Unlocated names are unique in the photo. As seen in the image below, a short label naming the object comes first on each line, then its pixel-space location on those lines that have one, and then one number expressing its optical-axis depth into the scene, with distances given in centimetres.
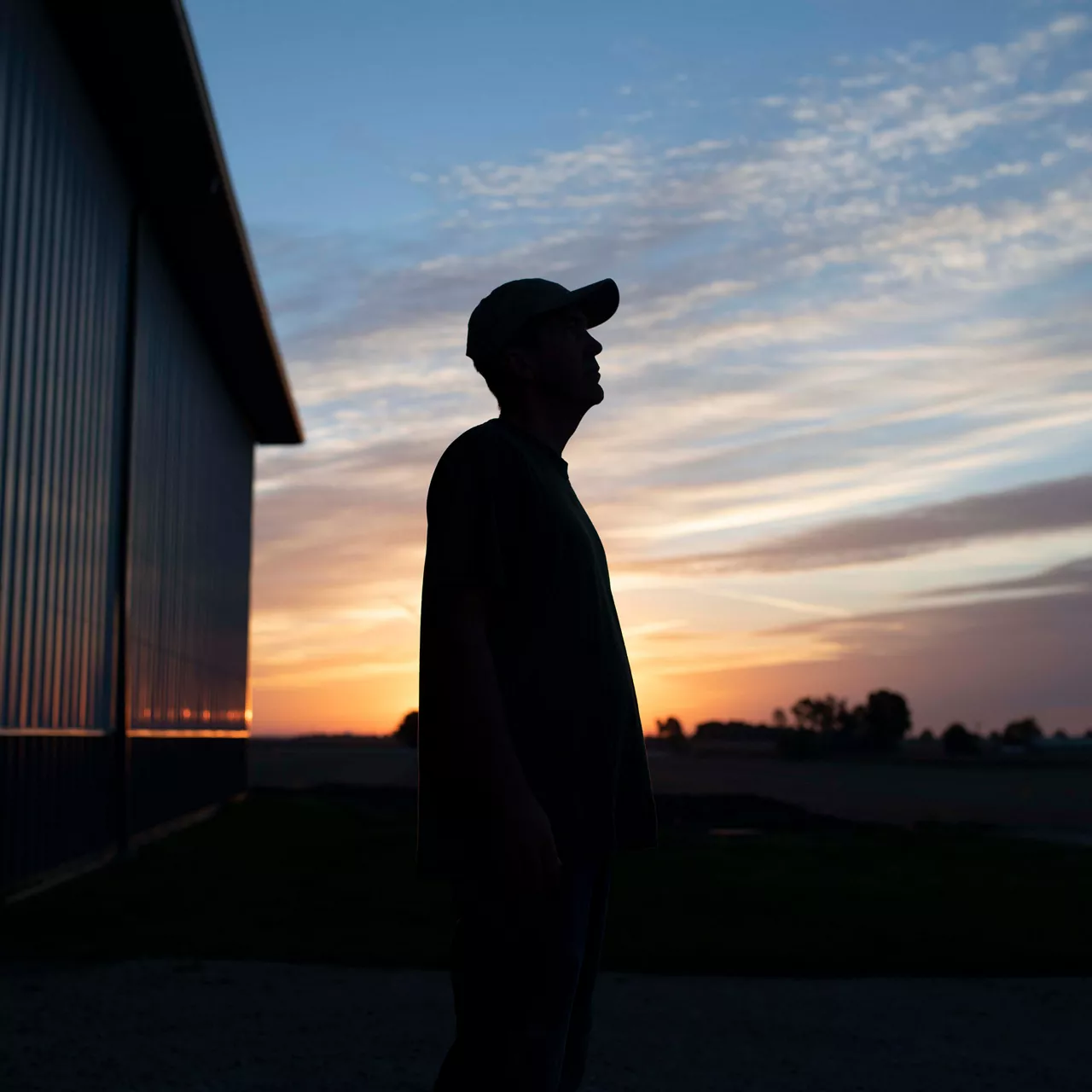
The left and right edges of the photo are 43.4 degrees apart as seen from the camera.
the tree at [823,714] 9744
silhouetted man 222
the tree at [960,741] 7712
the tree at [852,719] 9725
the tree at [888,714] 9519
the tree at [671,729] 10288
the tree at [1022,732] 12062
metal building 1001
